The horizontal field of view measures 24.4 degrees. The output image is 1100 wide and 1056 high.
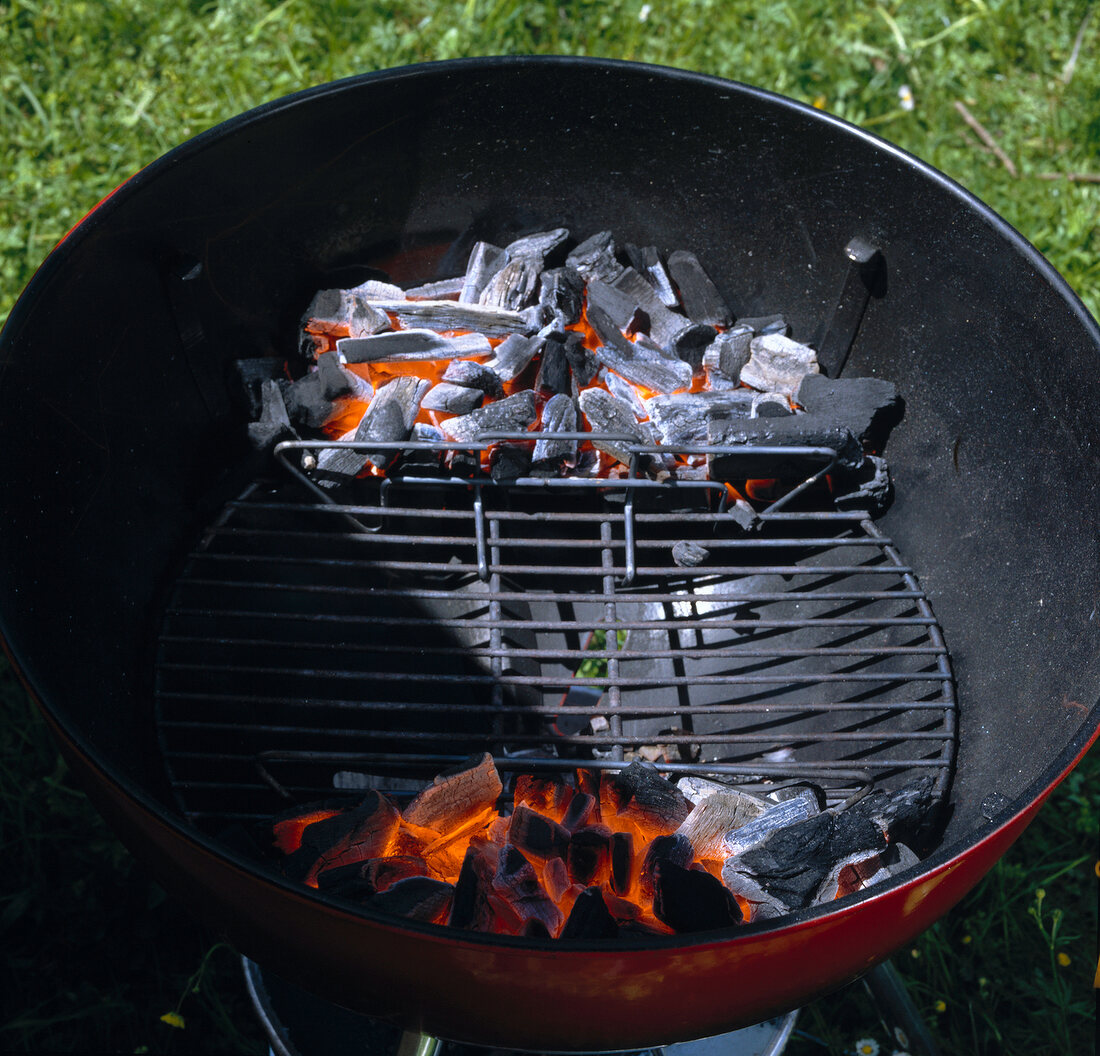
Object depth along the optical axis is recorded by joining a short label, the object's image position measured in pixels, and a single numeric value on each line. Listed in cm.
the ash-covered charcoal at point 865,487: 145
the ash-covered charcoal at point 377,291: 150
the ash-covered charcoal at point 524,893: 127
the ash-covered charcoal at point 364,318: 148
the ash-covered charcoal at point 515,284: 150
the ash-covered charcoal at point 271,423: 145
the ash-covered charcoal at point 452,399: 145
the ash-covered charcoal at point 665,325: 150
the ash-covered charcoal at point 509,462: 143
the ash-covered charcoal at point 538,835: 130
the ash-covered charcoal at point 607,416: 145
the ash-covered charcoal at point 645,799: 132
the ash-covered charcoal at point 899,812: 131
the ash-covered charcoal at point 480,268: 151
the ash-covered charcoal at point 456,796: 131
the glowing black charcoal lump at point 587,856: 130
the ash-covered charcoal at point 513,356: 147
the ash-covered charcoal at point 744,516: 143
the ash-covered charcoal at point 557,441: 144
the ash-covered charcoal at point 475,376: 146
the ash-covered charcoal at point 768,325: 151
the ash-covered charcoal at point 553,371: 147
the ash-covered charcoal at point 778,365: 148
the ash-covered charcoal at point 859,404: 144
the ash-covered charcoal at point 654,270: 151
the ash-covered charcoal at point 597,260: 151
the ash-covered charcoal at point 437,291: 152
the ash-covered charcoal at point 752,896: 129
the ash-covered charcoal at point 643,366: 148
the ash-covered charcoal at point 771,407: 146
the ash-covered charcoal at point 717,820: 131
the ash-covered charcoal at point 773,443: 143
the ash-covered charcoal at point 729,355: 149
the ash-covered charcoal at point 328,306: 149
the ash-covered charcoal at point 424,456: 144
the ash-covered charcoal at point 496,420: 144
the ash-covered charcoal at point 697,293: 151
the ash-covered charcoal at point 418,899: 126
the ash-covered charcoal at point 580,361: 148
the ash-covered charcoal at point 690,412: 146
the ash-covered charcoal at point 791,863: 129
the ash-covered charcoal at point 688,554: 143
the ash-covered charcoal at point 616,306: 150
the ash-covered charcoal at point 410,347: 146
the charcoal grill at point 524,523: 132
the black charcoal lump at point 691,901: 126
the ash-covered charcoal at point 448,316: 149
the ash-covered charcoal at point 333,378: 146
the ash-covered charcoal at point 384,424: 143
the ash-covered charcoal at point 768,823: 131
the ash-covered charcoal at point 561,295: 150
